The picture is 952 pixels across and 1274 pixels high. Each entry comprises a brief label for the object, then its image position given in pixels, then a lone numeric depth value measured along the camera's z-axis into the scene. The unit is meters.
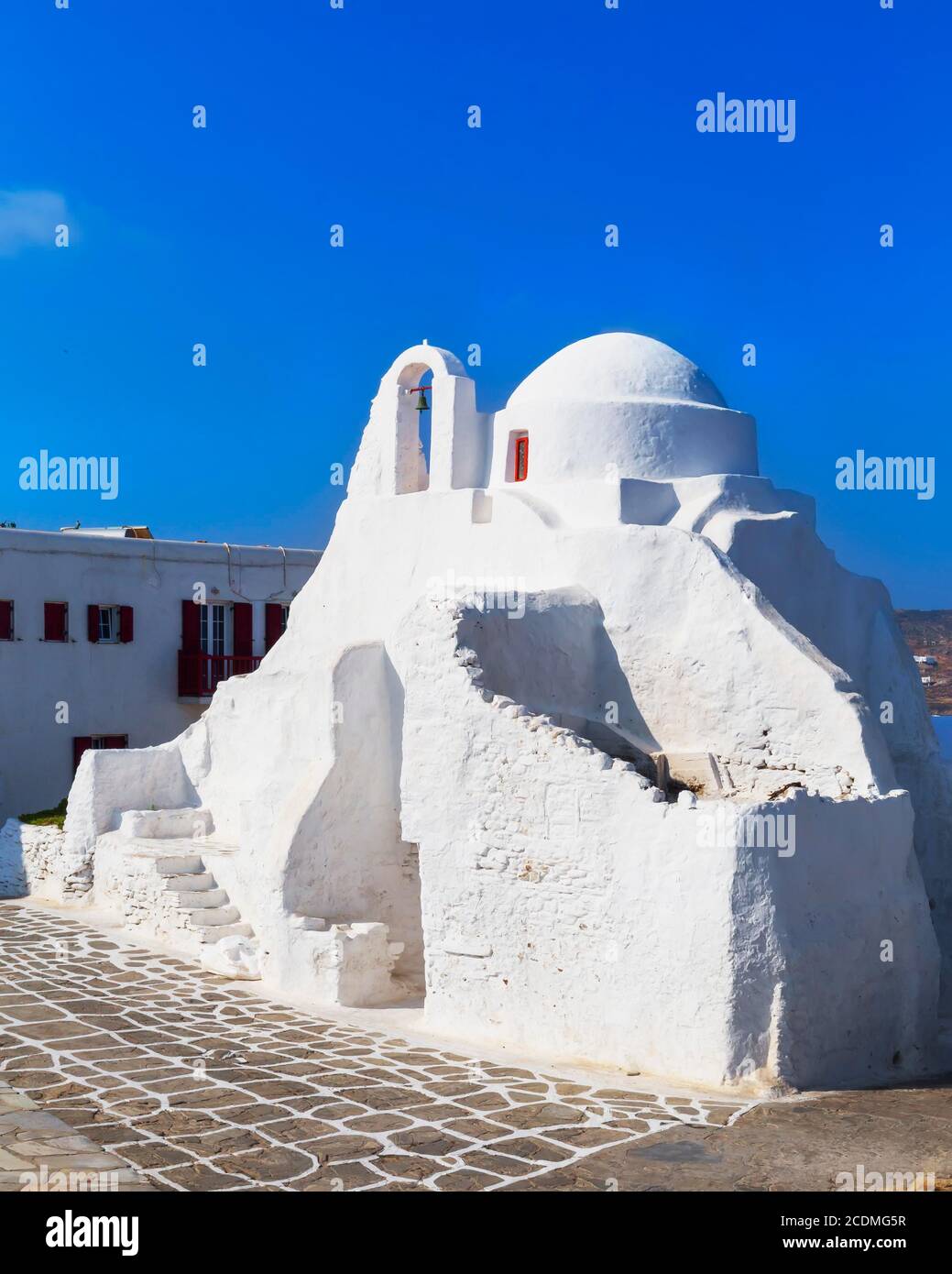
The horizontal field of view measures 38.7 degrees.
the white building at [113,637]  21.91
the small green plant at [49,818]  17.83
